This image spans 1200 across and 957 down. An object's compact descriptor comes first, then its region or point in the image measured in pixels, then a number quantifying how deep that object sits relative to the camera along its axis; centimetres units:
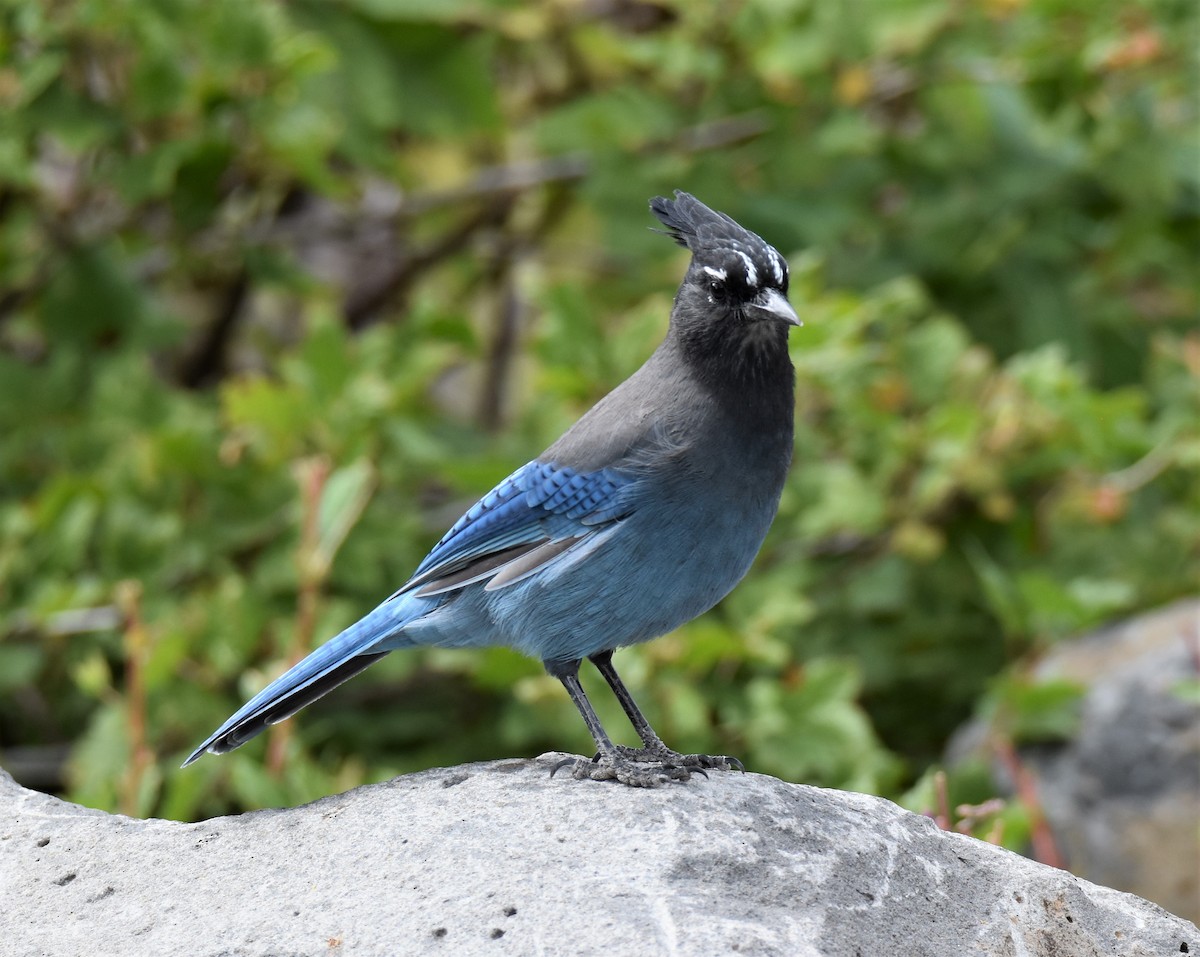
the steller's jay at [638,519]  525
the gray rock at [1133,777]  768
